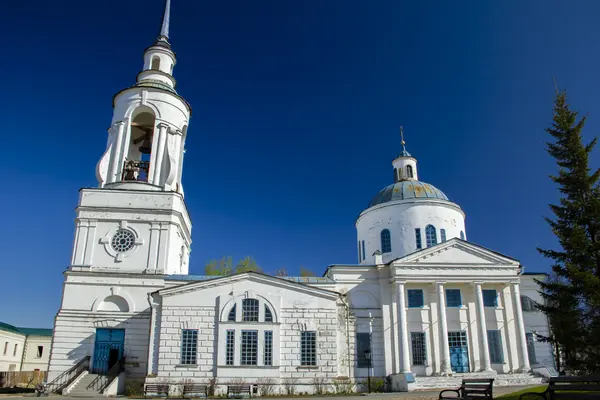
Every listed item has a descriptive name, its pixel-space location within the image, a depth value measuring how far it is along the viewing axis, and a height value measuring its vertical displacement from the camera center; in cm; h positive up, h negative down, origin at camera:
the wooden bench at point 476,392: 1410 -87
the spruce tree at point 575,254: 1770 +375
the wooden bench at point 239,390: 2340 -131
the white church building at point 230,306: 2480 +286
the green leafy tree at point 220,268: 4641 +836
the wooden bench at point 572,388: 1151 -64
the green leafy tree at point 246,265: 4611 +855
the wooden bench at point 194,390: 2323 -130
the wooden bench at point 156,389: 2296 -124
